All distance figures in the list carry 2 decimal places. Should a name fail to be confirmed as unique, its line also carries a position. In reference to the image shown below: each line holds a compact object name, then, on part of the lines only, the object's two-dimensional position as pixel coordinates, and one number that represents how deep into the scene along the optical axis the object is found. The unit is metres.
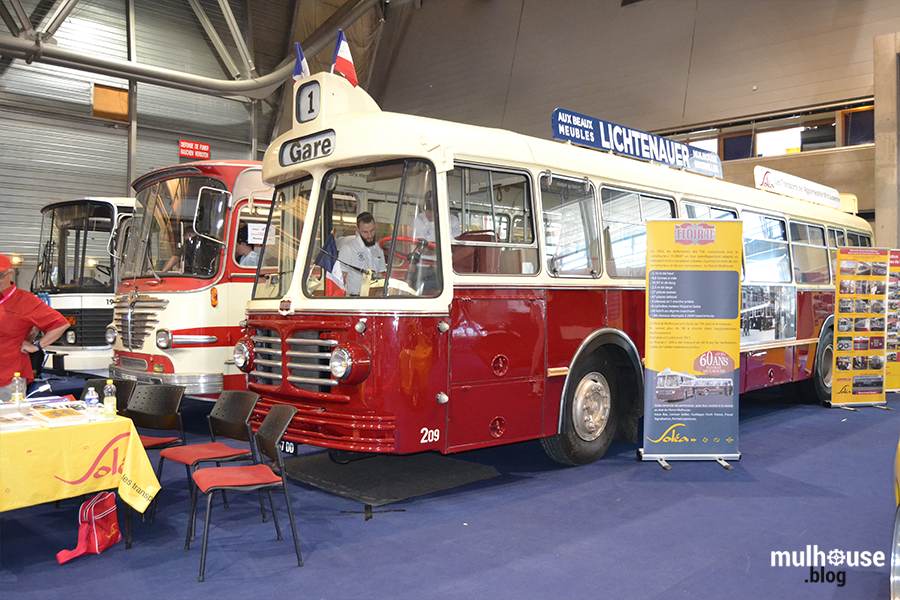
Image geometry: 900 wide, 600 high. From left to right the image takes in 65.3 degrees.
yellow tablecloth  3.66
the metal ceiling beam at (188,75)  13.69
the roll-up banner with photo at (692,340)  6.37
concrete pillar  12.09
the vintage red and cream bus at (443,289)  5.00
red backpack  4.29
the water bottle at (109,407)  4.21
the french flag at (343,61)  5.62
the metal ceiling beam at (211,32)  16.73
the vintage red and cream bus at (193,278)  7.31
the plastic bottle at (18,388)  4.34
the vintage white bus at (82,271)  9.57
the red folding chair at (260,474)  4.01
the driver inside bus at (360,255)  5.23
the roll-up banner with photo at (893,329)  9.87
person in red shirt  5.27
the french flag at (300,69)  5.74
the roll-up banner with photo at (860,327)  9.42
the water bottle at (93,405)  4.15
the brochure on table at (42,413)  3.91
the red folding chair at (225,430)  4.73
